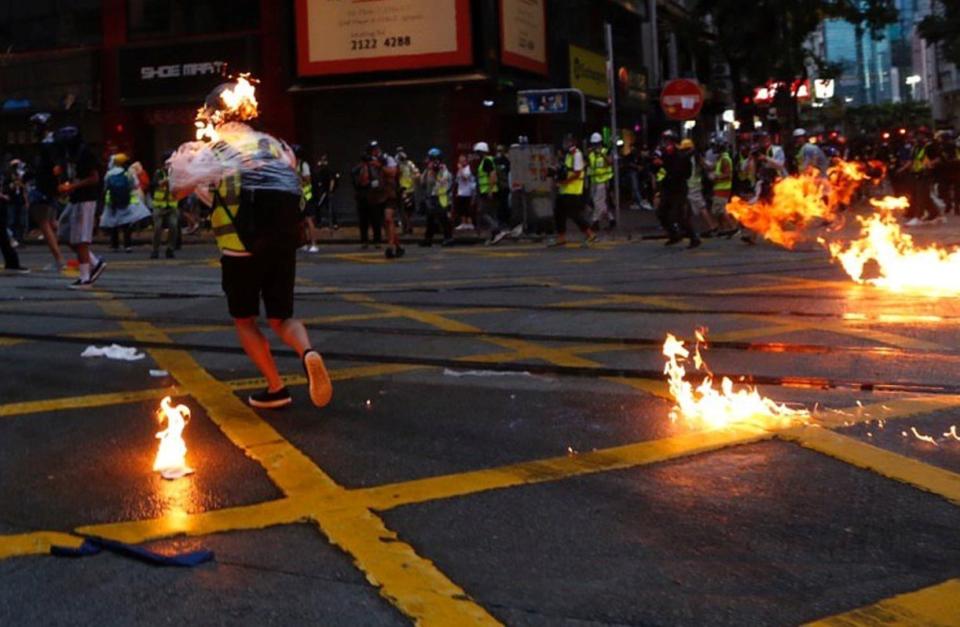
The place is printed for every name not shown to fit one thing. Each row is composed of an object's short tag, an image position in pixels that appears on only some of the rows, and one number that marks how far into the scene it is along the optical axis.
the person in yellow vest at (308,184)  18.48
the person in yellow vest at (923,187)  19.88
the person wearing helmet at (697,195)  17.52
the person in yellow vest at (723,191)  17.36
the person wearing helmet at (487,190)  20.14
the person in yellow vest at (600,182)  21.55
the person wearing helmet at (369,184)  16.53
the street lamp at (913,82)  102.50
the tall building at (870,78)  117.56
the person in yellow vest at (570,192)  16.56
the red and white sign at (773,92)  32.33
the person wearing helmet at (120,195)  15.89
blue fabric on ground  3.57
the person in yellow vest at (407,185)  22.16
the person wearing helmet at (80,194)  11.86
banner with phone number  25.39
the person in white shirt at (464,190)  21.44
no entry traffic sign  21.89
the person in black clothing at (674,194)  16.34
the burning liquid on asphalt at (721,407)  5.29
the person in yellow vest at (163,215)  16.97
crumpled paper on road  7.41
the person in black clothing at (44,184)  12.53
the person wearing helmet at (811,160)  18.66
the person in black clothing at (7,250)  13.45
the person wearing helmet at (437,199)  19.77
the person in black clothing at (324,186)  24.66
